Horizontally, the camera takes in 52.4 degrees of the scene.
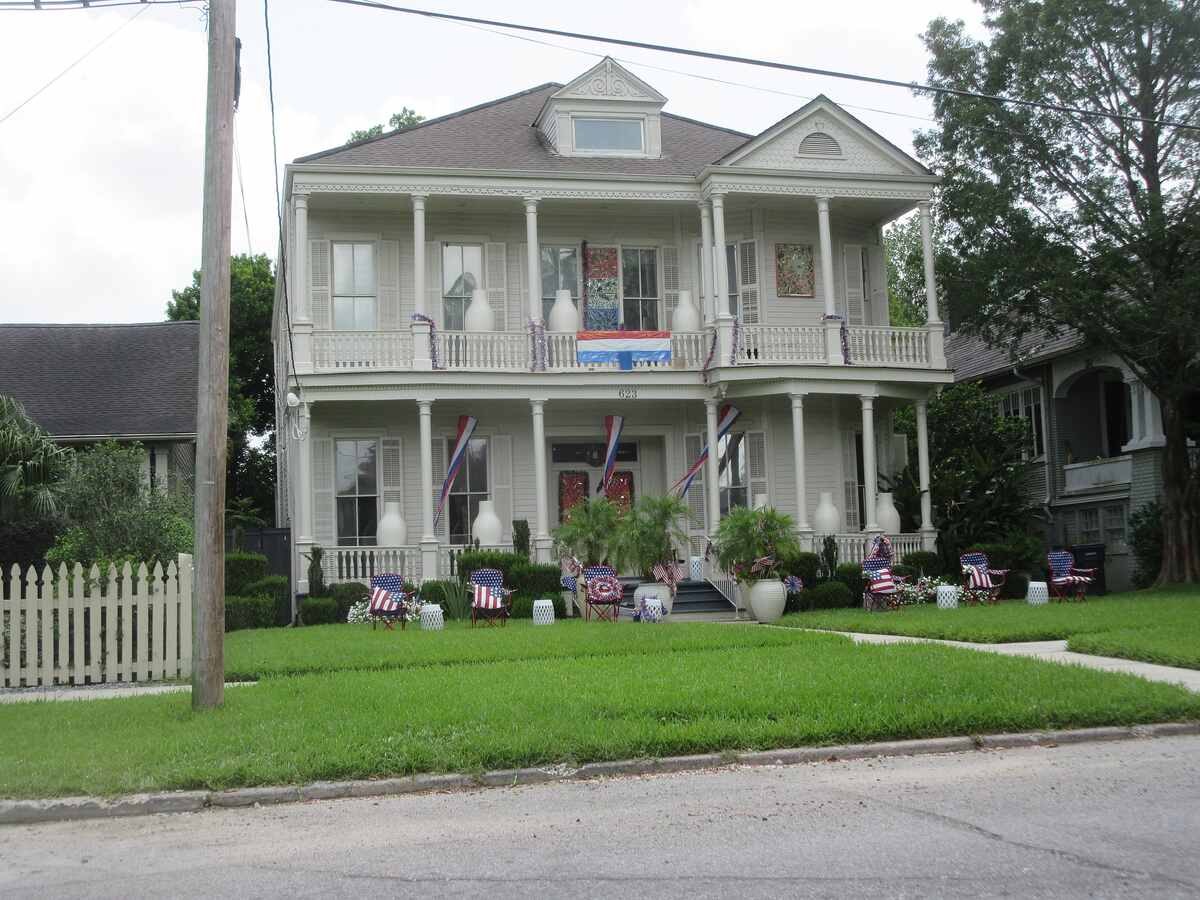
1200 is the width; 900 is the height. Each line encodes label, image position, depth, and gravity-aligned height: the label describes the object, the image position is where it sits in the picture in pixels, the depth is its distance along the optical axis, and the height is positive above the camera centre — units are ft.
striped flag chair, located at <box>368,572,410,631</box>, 60.70 -2.40
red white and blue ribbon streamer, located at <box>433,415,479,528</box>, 72.79 +6.29
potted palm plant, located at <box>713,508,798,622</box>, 63.98 -0.44
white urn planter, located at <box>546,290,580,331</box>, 75.46 +14.42
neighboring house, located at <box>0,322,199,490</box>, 86.53 +13.55
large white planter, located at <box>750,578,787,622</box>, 65.04 -3.00
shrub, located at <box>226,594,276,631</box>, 61.93 -2.80
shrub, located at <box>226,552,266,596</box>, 63.46 -0.73
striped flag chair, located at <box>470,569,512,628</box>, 62.03 -2.39
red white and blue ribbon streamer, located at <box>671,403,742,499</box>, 73.98 +5.66
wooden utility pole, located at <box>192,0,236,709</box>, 32.86 +5.05
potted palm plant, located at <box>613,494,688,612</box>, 65.00 +0.46
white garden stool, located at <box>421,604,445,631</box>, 61.57 -3.33
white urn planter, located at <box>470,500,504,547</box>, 72.13 +1.40
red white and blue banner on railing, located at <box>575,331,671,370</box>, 74.28 +12.08
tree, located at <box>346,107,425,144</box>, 136.26 +48.97
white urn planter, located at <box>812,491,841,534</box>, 74.33 +1.46
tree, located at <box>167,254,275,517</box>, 129.39 +21.61
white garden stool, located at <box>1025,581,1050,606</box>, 67.00 -3.23
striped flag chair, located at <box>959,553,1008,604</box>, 68.74 -2.26
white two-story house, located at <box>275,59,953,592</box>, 72.13 +14.55
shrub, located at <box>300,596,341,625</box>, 66.28 -3.02
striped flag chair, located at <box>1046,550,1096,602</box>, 67.92 -2.37
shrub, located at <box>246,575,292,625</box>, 64.14 -1.87
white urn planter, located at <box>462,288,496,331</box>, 74.90 +14.47
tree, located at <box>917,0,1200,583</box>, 71.26 +21.12
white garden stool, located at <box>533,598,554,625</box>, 62.44 -3.21
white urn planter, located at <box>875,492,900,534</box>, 75.41 +1.47
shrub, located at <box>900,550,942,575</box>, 72.33 -1.36
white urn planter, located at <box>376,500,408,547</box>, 71.41 +1.38
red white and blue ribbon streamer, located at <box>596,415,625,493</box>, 74.74 +6.80
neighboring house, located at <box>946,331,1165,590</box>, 82.69 +7.18
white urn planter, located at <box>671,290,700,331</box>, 76.69 +14.36
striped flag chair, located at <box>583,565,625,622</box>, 63.57 -2.31
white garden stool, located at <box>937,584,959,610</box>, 66.33 -3.22
